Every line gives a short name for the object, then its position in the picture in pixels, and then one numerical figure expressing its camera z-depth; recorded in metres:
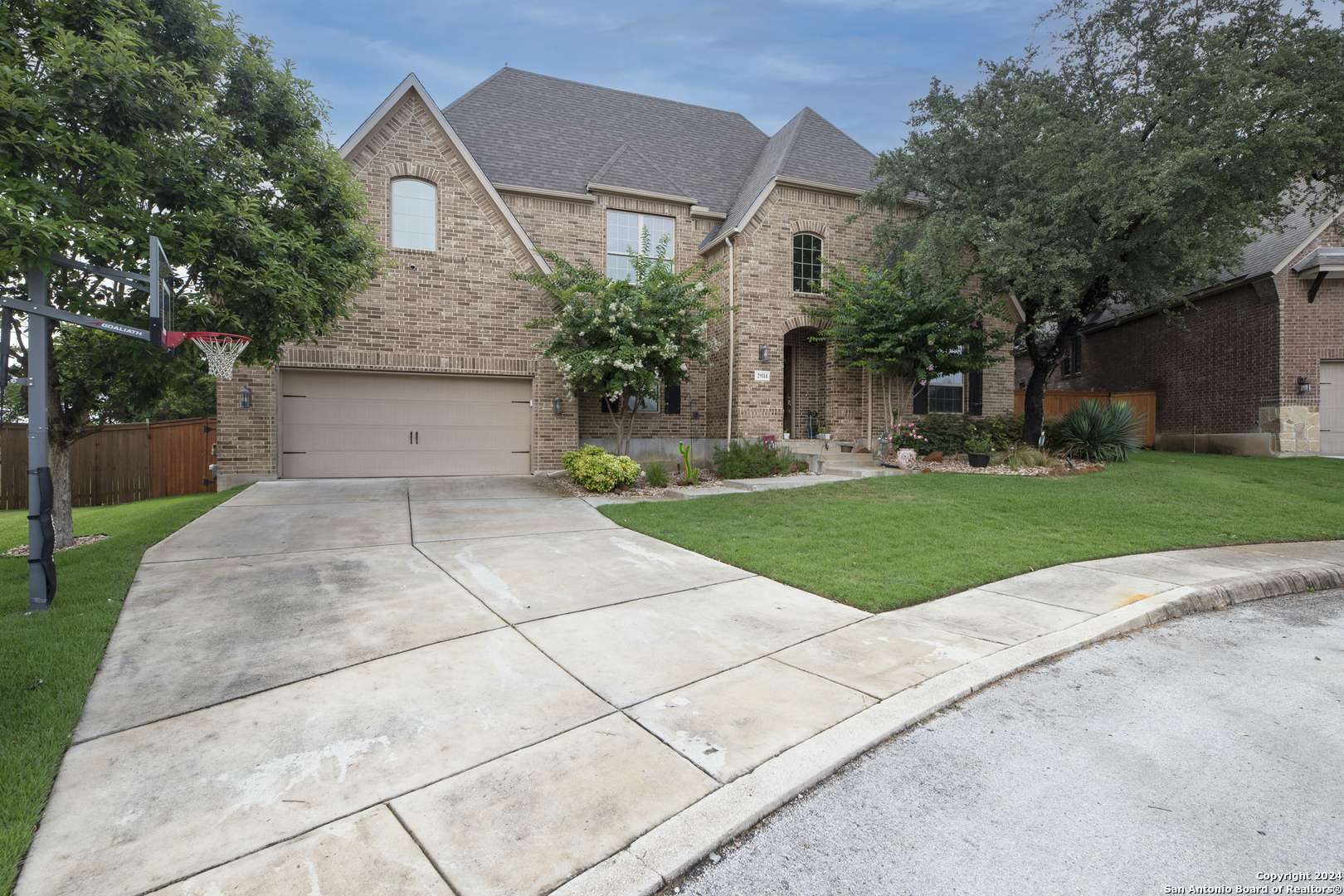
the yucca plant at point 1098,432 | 14.78
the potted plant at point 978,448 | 13.79
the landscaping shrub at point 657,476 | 11.77
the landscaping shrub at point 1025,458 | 13.34
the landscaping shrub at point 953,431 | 14.54
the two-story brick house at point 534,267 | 12.43
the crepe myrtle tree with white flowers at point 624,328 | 11.46
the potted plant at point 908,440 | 14.35
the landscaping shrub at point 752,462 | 13.14
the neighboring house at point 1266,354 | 16.81
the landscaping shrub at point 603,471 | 11.23
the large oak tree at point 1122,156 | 10.70
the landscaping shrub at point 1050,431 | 15.42
